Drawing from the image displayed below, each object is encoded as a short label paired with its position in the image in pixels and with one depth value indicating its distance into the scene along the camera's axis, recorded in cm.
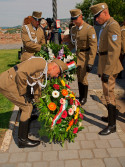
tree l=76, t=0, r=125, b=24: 3271
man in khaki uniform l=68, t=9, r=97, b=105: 448
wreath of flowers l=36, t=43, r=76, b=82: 412
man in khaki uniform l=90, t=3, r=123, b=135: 327
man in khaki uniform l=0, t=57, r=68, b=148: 274
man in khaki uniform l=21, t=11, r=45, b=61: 488
